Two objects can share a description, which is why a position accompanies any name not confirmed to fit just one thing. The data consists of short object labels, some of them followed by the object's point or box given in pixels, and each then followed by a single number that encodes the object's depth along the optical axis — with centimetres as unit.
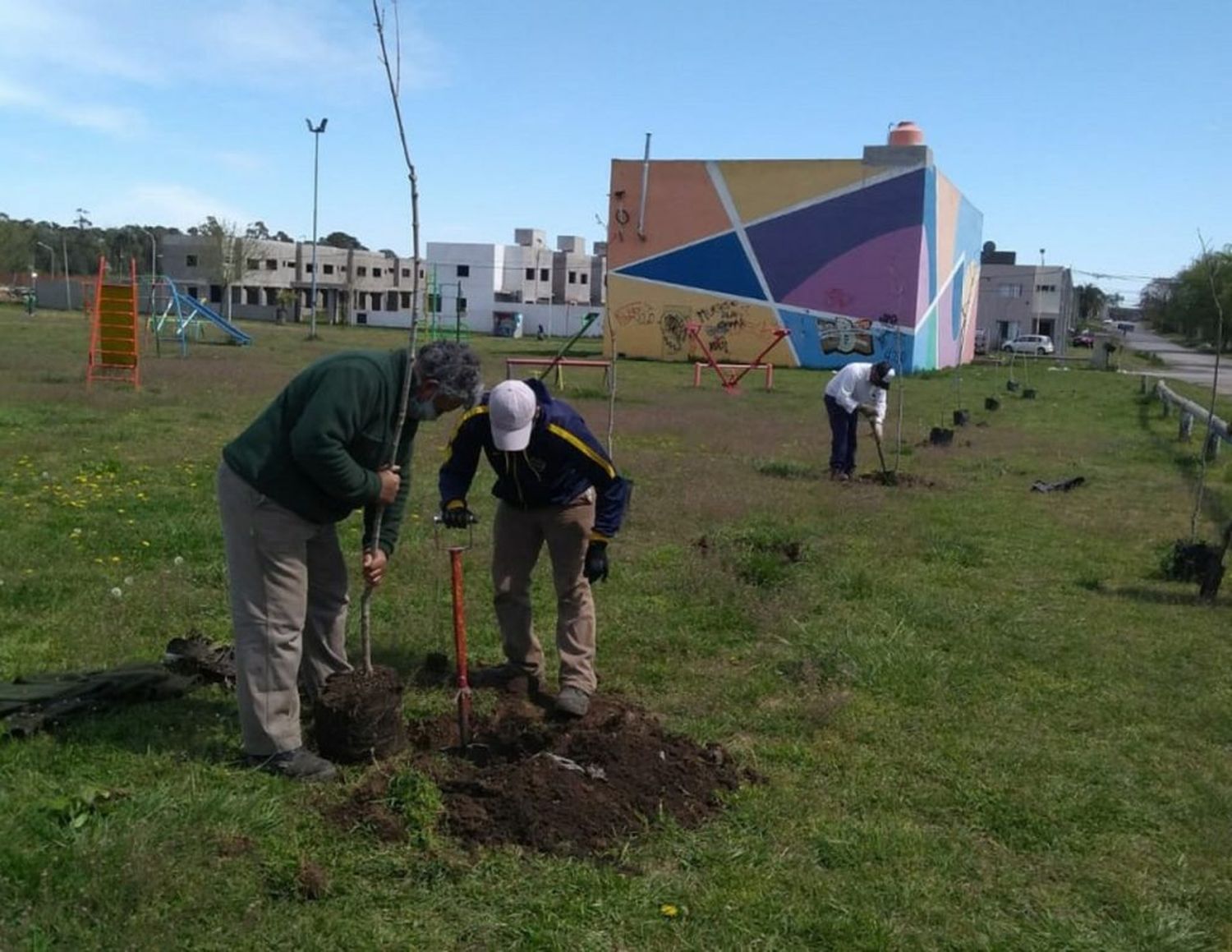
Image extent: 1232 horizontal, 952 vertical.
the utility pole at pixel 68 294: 6795
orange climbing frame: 2019
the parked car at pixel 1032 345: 6091
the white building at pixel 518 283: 7288
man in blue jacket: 500
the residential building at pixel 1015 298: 7819
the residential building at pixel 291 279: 7750
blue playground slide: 3114
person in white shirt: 1238
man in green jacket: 411
